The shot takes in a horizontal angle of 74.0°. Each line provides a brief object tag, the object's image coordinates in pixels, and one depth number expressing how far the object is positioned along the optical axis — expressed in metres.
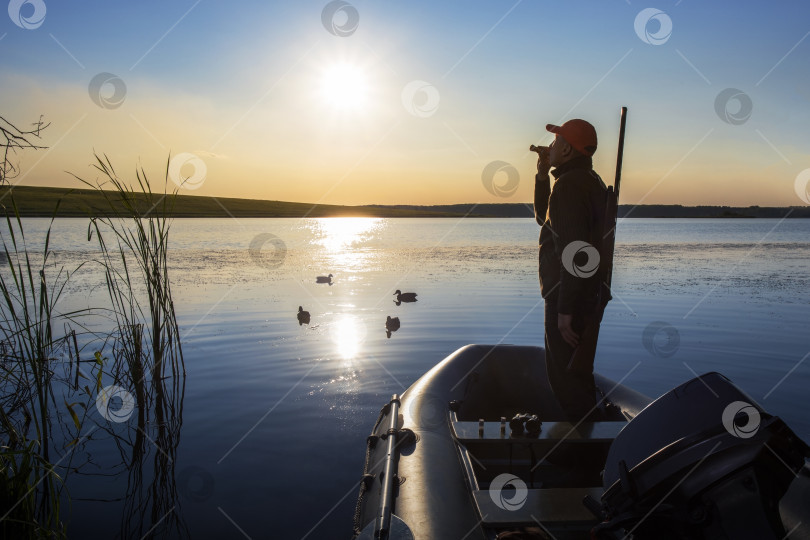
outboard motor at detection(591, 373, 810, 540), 1.87
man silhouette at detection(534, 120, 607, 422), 3.56
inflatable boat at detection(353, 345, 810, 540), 1.90
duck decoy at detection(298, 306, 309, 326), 10.40
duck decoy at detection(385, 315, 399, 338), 9.89
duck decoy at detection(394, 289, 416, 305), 12.52
